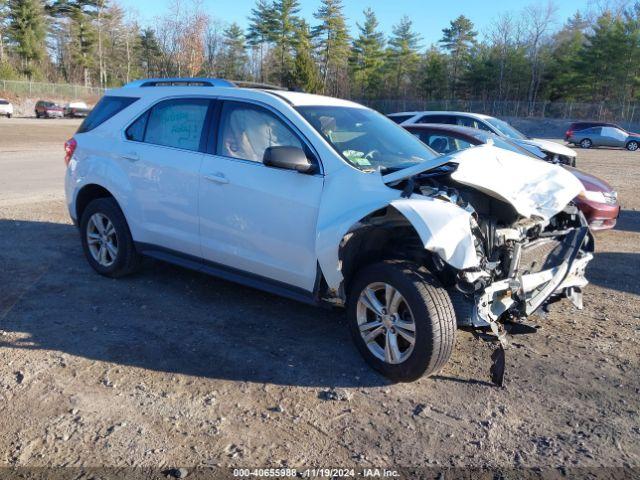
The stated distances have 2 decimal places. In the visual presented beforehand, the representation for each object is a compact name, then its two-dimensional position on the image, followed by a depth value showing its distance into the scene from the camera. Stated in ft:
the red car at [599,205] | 25.13
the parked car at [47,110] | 170.60
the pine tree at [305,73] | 202.39
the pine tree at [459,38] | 240.75
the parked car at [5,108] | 158.30
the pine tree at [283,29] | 245.86
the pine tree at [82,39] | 240.94
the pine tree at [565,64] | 201.05
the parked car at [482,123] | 41.14
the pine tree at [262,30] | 248.11
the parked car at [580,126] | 114.57
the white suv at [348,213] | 11.90
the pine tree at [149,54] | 211.82
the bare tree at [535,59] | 217.77
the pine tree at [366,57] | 249.55
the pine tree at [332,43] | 246.68
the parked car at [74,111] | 182.09
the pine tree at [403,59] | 246.68
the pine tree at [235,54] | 238.35
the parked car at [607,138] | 110.73
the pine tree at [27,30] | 221.25
